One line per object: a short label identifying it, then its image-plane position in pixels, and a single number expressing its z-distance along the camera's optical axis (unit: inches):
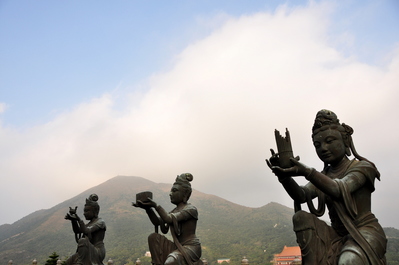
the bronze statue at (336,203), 153.1
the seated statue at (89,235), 332.2
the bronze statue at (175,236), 237.6
